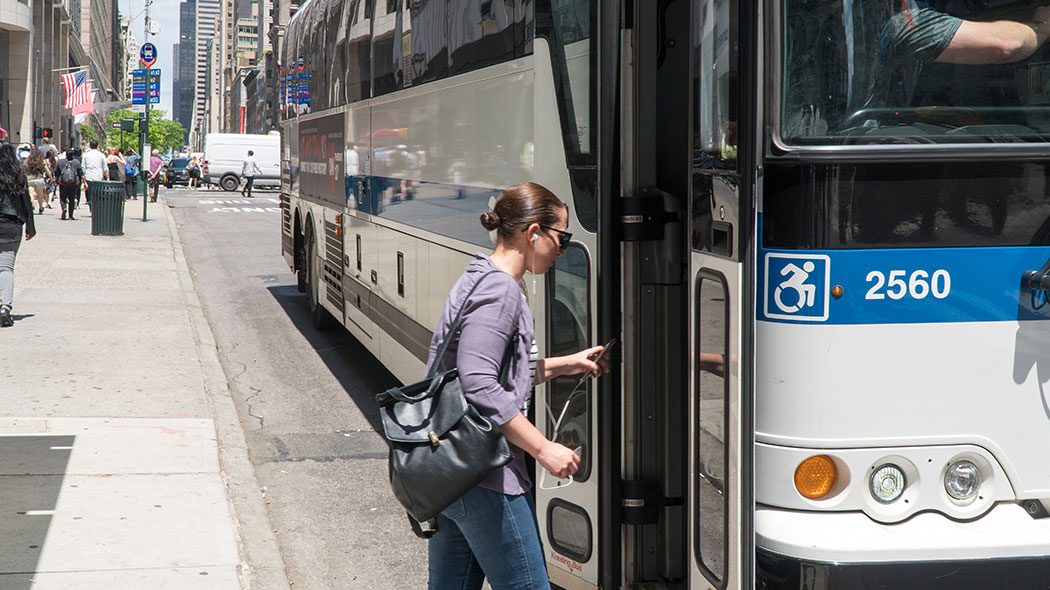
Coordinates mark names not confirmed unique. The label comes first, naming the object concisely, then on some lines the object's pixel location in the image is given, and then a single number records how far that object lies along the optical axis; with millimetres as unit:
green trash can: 21766
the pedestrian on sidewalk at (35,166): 17688
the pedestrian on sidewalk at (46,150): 30500
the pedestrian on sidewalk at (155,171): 38562
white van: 52812
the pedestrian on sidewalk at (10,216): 10797
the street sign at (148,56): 40031
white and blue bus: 3064
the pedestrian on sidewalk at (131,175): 36572
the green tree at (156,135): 95669
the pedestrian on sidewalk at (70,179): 26078
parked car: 61922
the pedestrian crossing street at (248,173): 46719
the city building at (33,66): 43031
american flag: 40691
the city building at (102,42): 93438
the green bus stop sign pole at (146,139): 36931
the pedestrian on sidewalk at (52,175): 31188
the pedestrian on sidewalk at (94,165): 24000
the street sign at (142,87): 46719
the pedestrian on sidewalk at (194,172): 59297
